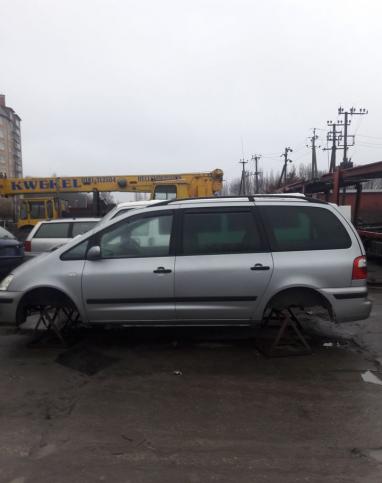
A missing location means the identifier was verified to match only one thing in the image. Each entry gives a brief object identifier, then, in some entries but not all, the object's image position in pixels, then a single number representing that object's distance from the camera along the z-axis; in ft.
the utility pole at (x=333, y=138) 149.67
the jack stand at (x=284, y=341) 16.21
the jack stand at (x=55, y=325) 17.19
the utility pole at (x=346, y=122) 156.14
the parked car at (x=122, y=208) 23.24
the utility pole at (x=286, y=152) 194.69
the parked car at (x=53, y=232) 30.53
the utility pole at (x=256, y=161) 217.19
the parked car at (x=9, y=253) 26.23
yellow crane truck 53.36
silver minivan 15.49
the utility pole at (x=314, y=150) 171.41
